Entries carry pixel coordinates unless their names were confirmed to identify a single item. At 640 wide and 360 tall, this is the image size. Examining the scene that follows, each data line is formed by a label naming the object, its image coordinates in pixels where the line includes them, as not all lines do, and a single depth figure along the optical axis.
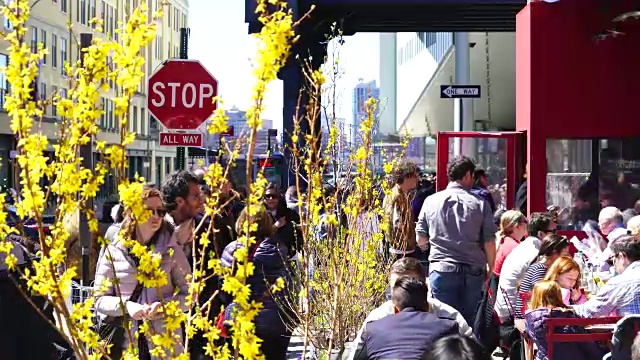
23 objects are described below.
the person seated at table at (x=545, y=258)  14.27
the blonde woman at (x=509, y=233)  16.50
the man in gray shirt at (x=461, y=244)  15.53
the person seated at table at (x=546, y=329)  12.18
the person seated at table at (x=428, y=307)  9.84
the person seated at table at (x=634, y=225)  15.93
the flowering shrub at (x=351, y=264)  14.22
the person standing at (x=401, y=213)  18.61
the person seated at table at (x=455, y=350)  6.11
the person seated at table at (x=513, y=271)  14.75
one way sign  33.01
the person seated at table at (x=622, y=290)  12.30
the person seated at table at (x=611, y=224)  18.06
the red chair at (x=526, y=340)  13.48
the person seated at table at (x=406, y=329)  8.93
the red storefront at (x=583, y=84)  22.41
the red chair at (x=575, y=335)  12.02
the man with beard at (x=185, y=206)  11.97
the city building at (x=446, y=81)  73.16
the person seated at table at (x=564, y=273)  13.21
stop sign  19.23
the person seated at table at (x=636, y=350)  7.91
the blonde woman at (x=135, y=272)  9.86
